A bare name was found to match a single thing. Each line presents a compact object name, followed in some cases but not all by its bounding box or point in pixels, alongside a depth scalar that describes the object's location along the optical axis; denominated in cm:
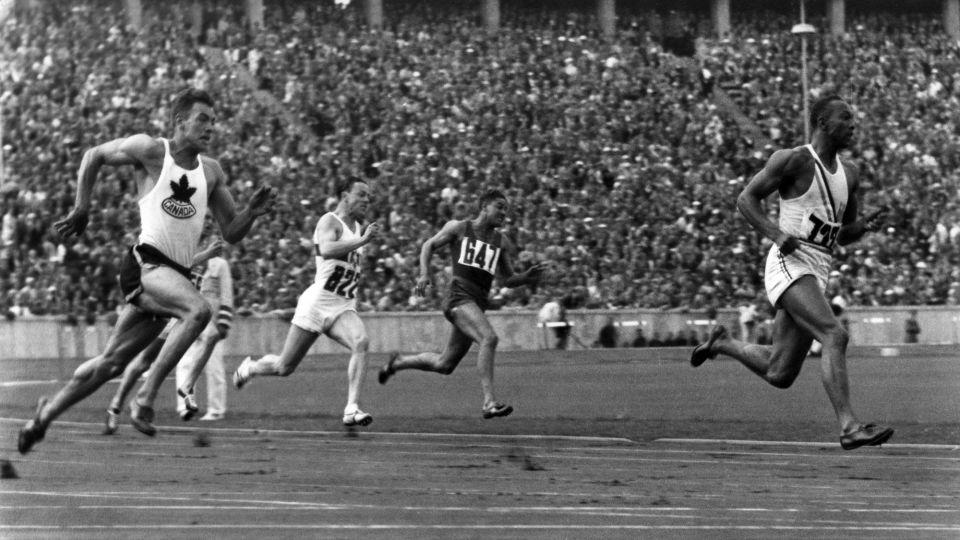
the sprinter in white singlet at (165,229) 1140
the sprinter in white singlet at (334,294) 1602
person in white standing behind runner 1727
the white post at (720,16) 4631
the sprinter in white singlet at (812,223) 1171
